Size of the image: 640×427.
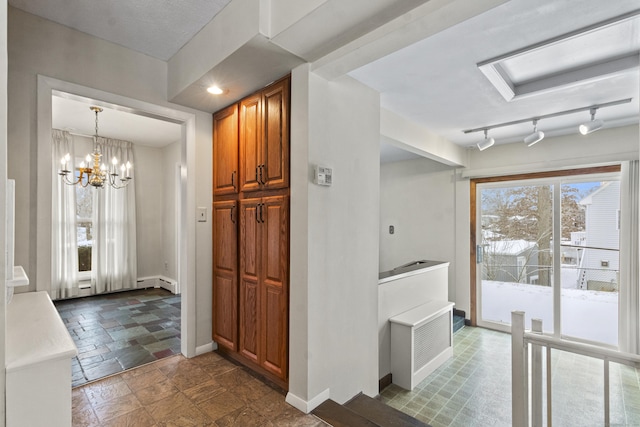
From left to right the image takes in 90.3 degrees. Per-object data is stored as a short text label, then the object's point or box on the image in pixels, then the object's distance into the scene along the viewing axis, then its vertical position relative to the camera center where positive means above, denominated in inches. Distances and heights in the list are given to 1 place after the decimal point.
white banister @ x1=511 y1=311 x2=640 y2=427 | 68.0 -34.4
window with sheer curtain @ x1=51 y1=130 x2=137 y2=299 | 185.3 -10.3
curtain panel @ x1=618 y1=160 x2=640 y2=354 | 139.6 -20.8
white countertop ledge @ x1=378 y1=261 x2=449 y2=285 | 116.0 -24.5
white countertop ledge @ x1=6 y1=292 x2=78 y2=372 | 41.5 -18.1
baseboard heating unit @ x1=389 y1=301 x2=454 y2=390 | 117.6 -50.7
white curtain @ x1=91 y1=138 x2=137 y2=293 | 200.1 -11.0
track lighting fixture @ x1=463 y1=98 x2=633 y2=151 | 115.1 +38.2
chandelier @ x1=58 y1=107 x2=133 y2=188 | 149.0 +23.4
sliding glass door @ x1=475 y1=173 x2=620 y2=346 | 151.5 -21.0
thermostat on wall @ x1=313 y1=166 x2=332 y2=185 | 78.2 +9.8
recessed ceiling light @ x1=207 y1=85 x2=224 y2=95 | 91.7 +36.8
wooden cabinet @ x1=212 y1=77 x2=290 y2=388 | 85.2 -4.8
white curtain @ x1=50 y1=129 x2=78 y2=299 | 183.8 -7.8
